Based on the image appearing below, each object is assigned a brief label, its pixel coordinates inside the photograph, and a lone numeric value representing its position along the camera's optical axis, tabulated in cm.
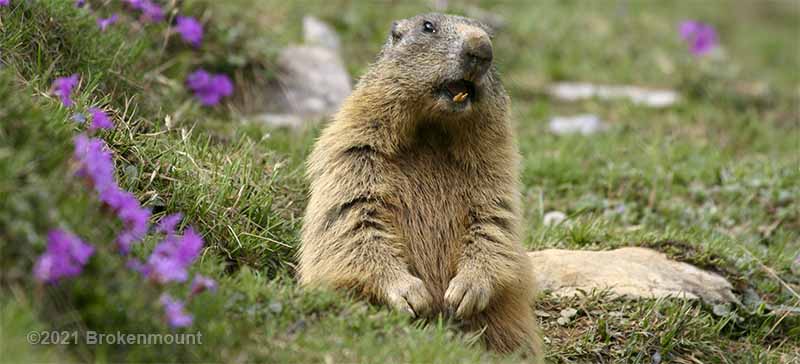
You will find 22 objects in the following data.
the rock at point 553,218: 1288
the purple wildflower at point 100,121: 886
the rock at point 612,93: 1916
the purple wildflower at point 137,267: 686
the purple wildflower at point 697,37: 2031
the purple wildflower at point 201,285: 700
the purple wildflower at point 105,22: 1152
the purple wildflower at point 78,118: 859
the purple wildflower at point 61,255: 633
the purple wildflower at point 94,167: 694
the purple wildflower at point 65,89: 905
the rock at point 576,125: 1720
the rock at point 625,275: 1073
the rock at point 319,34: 1766
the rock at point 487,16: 1980
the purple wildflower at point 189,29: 1281
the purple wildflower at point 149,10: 1240
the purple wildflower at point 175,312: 653
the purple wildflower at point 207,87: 1337
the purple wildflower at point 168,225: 753
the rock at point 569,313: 1044
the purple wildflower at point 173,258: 677
